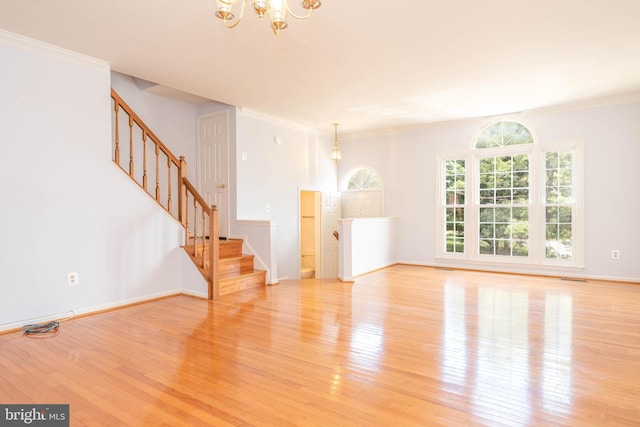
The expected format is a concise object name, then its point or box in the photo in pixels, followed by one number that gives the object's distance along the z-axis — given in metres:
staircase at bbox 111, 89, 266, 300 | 4.92
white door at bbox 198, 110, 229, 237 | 6.25
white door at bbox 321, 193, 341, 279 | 8.05
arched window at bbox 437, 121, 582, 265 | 6.24
